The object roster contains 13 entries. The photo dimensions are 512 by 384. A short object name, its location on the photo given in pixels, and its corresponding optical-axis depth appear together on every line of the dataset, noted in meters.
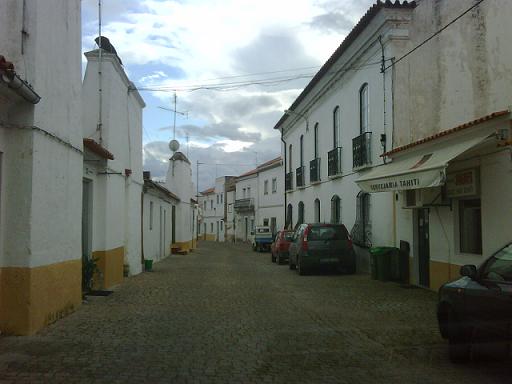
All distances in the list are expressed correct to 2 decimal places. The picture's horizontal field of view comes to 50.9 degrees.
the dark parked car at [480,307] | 5.30
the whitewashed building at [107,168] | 12.17
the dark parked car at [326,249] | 16.86
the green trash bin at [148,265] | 19.09
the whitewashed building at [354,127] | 15.33
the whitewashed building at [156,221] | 20.59
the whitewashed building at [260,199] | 43.69
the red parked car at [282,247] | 23.86
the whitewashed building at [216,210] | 68.63
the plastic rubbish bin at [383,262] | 14.39
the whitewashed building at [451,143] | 9.75
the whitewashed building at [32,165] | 7.30
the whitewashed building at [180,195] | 34.56
